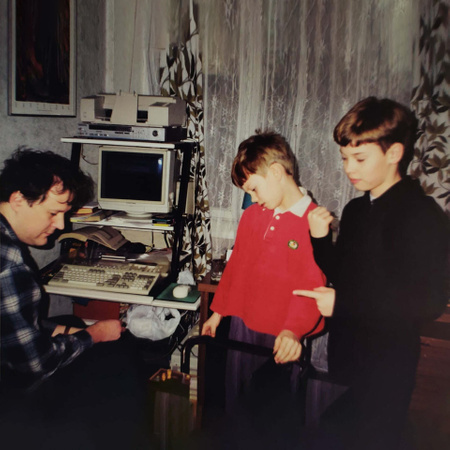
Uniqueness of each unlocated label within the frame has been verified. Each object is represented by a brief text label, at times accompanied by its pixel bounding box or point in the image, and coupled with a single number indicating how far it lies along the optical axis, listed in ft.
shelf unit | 6.19
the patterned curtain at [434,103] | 5.62
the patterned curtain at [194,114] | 7.05
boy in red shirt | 5.07
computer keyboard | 6.27
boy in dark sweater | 4.56
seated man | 4.46
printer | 6.45
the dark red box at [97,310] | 7.62
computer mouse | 6.34
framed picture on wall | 5.64
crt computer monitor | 6.75
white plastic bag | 7.25
